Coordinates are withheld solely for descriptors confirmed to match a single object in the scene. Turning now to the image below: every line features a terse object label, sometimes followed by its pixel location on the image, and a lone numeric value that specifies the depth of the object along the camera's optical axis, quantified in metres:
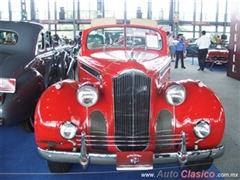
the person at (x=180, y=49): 11.78
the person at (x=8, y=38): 4.76
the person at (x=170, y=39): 13.49
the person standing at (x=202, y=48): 10.72
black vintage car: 3.59
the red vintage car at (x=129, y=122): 2.45
